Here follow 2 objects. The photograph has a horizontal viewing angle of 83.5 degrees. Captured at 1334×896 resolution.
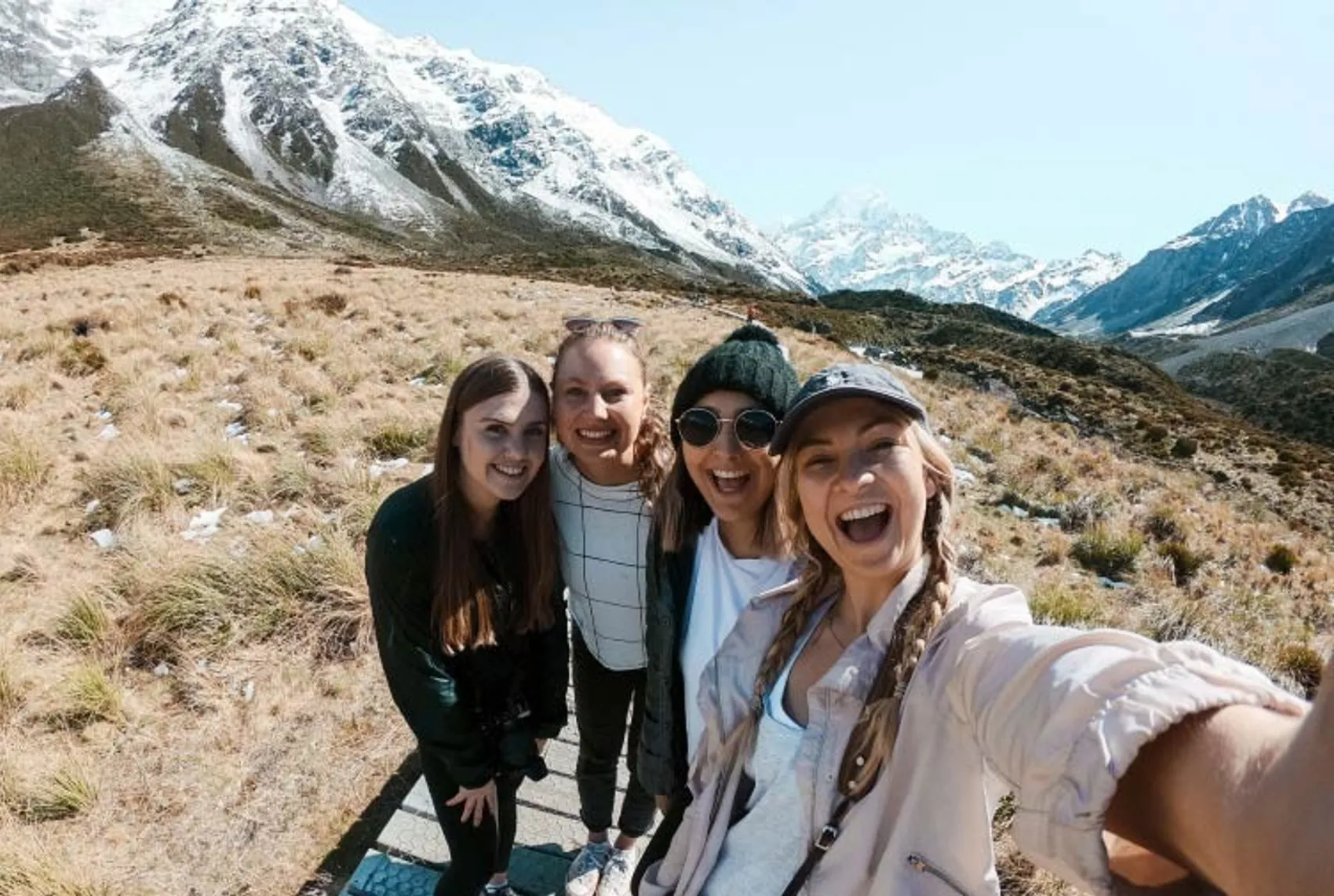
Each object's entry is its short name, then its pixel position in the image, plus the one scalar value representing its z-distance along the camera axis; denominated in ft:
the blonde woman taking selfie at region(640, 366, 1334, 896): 2.77
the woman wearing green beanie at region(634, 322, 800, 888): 7.25
